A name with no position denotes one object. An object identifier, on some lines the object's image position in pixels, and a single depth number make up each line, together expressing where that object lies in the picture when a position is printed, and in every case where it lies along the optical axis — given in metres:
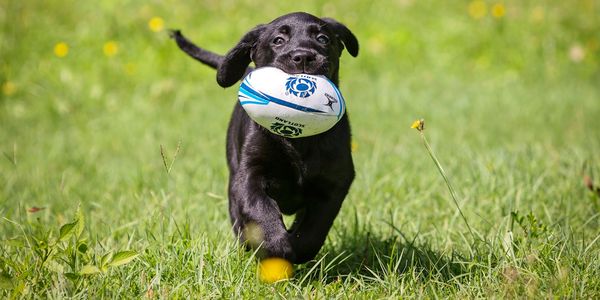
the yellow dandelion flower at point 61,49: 15.30
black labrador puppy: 5.71
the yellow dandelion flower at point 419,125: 5.41
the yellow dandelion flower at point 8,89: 14.87
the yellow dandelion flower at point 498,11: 16.24
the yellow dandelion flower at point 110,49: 15.13
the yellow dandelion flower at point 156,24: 13.59
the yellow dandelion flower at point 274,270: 5.50
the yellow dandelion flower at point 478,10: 18.19
